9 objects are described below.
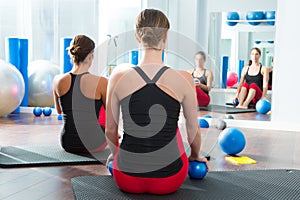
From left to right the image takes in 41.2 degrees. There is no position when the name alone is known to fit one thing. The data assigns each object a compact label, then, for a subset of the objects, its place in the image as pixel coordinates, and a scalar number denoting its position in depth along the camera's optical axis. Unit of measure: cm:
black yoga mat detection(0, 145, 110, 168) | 257
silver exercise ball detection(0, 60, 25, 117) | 440
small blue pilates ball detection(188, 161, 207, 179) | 217
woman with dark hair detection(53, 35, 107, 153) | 273
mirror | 454
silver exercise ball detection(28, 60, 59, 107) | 509
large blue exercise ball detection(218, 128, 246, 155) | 294
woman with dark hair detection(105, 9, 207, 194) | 179
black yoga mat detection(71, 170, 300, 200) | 195
